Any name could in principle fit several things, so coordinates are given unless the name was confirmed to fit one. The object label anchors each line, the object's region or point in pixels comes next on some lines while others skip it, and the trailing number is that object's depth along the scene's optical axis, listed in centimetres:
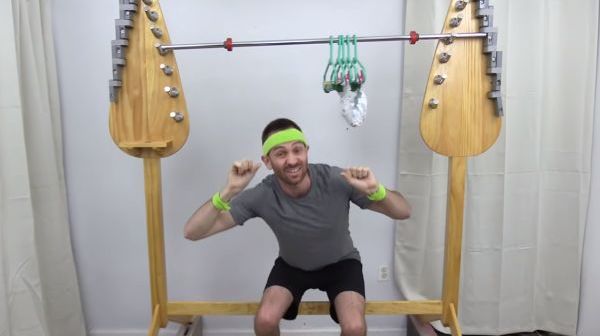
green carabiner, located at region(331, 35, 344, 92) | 136
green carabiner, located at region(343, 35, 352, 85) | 135
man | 140
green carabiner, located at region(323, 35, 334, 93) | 136
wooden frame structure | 142
